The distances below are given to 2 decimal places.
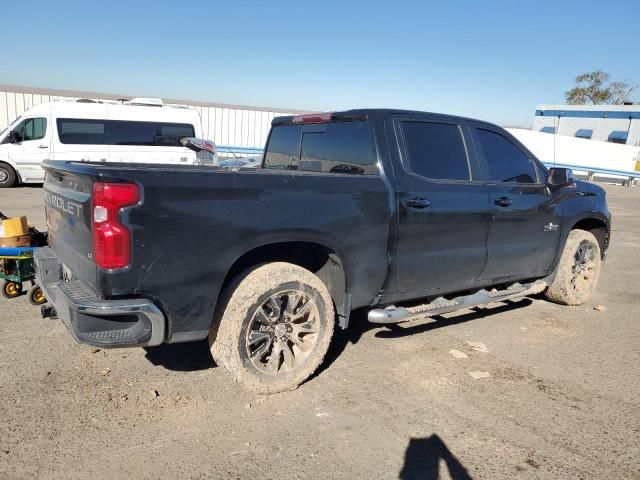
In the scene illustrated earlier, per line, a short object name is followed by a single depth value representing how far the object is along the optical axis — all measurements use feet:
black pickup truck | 9.18
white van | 44.24
